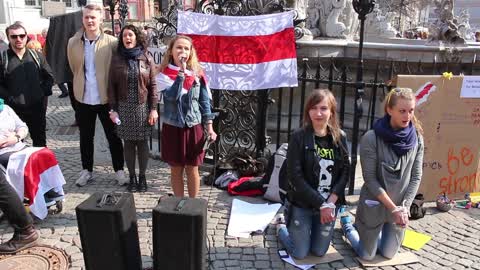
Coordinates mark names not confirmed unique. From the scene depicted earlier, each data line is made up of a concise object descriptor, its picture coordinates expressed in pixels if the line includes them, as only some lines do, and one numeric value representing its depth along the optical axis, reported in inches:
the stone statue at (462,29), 286.7
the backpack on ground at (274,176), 172.2
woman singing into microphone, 145.9
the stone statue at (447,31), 278.2
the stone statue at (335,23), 390.0
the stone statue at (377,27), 562.6
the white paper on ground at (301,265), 128.1
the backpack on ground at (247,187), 180.9
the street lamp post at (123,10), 258.3
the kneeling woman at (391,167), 123.3
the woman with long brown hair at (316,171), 125.0
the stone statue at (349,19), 396.2
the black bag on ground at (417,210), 159.0
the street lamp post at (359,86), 160.7
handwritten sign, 160.7
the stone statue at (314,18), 402.3
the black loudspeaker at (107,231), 106.6
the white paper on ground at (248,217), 150.8
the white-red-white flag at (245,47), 179.0
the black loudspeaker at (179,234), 104.6
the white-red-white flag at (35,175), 143.9
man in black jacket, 175.2
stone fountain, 257.9
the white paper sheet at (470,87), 161.9
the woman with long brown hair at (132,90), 165.3
